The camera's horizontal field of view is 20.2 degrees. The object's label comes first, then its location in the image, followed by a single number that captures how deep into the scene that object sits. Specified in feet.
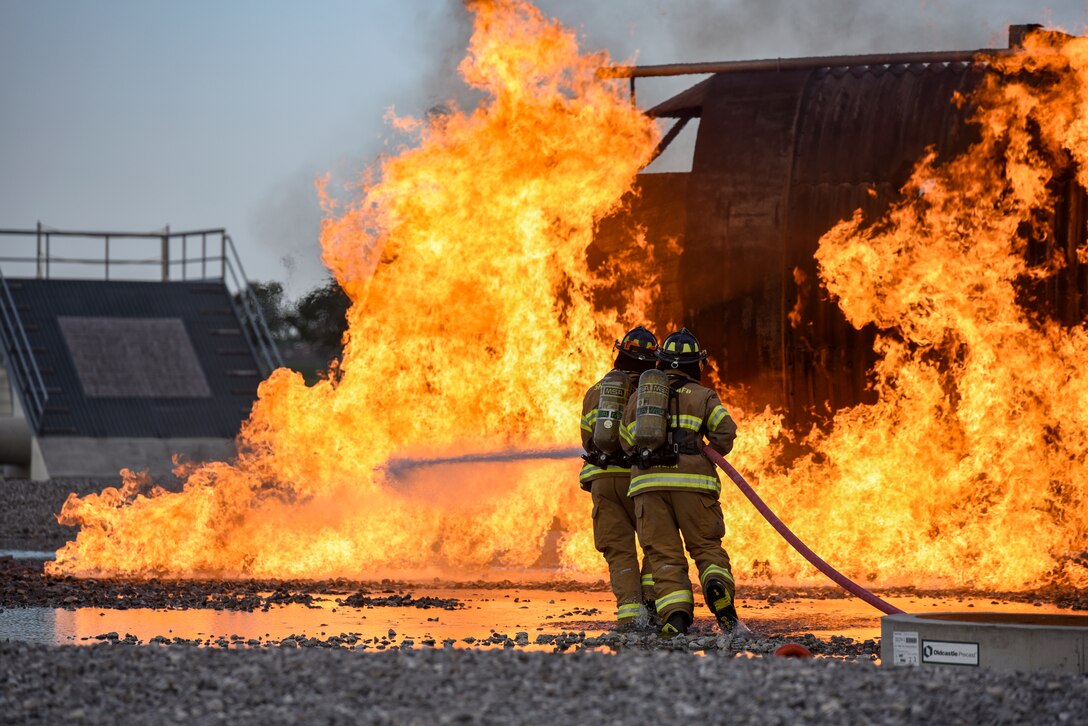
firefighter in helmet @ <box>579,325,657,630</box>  63.19
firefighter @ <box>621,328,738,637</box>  59.84
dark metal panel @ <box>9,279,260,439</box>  189.07
